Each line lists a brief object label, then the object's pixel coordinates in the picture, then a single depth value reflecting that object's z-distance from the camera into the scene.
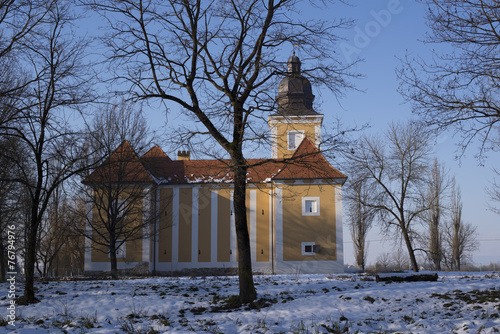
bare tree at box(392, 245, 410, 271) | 63.85
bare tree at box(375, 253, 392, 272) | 69.86
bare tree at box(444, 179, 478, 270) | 41.97
